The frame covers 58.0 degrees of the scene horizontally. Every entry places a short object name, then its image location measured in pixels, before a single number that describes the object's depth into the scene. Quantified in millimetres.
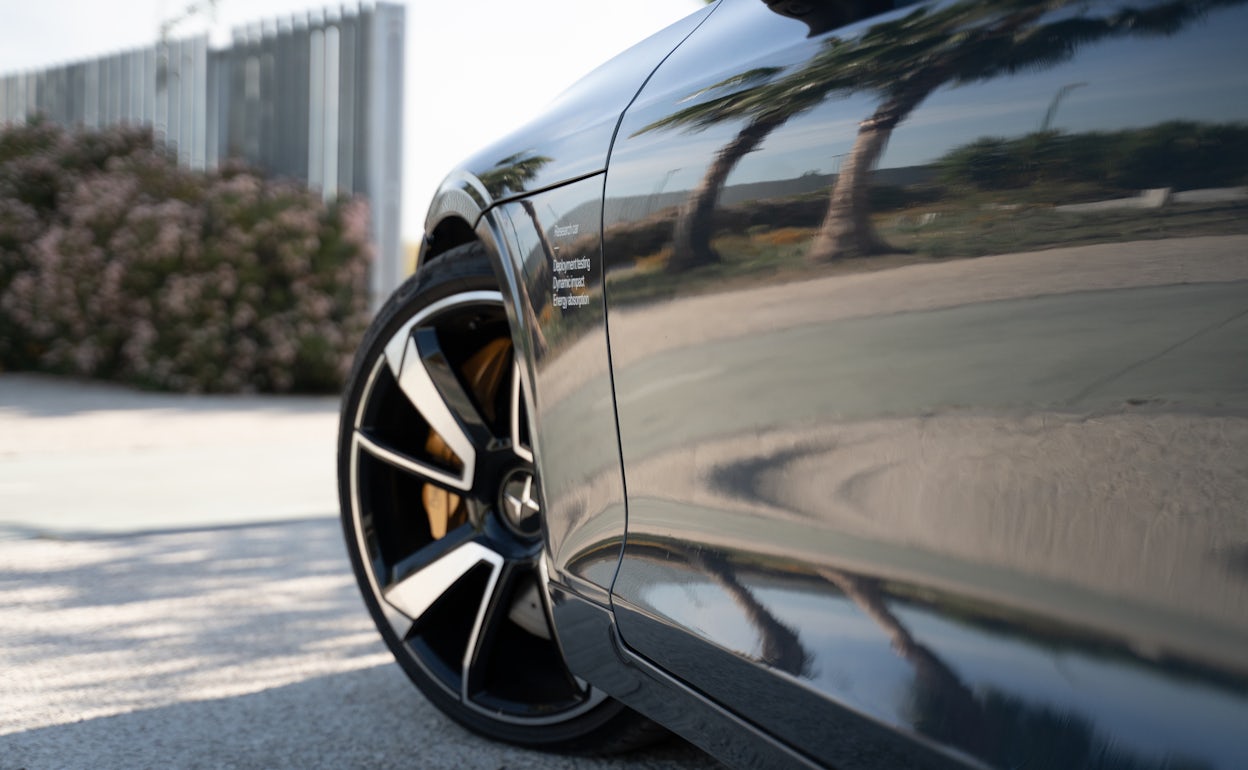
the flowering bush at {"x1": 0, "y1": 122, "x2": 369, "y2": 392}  9633
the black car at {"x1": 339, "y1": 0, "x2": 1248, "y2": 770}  839
